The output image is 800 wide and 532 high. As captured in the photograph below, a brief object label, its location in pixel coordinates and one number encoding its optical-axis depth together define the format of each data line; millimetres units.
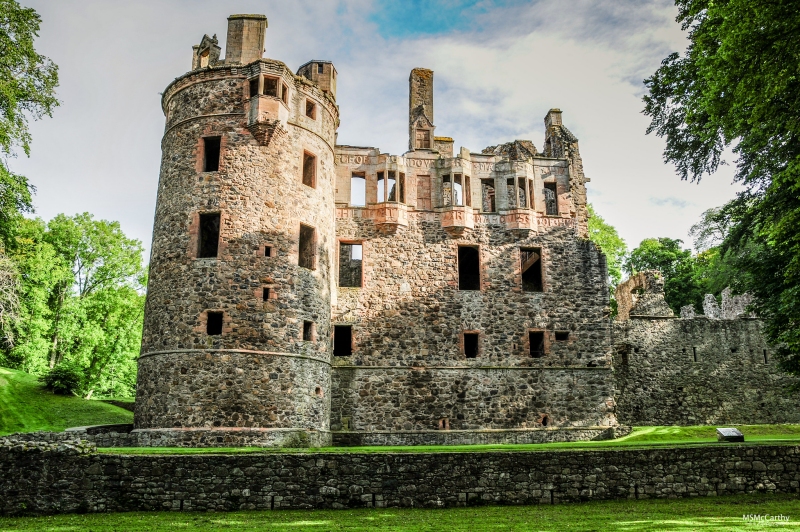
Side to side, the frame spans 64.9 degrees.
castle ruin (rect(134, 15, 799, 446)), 19469
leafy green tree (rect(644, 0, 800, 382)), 13023
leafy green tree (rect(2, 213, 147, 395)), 32969
